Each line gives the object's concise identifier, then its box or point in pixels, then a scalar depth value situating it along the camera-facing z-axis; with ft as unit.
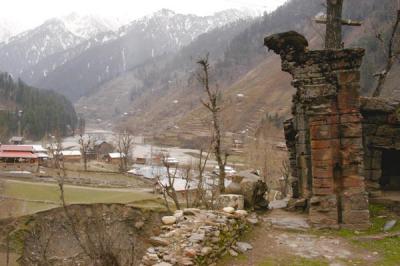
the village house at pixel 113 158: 357.92
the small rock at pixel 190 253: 35.83
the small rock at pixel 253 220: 49.62
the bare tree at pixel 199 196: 79.15
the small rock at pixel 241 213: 46.96
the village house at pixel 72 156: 334.42
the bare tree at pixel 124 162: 267.80
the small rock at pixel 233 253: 41.45
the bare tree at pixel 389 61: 73.56
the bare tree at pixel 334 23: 69.00
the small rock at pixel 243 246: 42.86
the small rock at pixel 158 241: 36.96
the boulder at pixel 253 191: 57.52
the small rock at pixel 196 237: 37.71
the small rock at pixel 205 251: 37.10
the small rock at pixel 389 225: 49.96
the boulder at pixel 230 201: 54.39
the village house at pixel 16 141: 382.67
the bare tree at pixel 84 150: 258.00
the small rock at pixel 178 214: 42.65
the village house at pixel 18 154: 273.13
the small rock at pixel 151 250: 35.94
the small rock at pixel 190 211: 43.55
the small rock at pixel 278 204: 62.39
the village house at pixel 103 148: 391.28
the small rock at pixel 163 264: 33.76
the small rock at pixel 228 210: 46.27
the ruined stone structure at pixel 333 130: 51.57
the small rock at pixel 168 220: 41.59
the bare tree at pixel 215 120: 78.51
